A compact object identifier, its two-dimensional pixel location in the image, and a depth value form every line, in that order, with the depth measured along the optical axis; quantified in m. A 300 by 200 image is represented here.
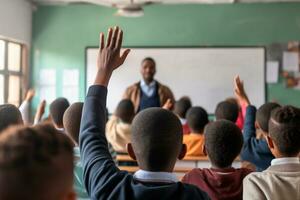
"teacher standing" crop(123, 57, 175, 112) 4.97
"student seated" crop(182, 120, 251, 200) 1.76
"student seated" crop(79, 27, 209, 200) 1.20
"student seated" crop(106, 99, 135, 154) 3.99
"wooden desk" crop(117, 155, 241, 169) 3.45
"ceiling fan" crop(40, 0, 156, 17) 5.38
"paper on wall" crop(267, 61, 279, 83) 6.65
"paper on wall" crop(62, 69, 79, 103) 7.05
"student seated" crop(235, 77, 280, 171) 2.29
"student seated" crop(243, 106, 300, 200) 1.60
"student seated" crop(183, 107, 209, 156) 3.38
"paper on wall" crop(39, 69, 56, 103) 7.09
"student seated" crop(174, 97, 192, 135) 4.56
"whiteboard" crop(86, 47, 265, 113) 6.76
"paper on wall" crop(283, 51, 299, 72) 6.61
